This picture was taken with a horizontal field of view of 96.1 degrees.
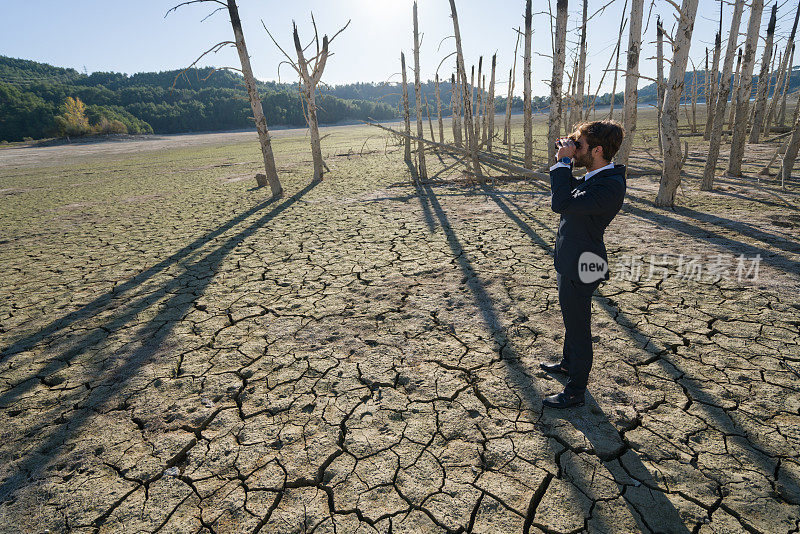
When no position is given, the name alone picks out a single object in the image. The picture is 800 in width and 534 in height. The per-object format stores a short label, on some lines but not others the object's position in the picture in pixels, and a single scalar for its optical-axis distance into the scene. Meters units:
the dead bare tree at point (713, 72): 14.92
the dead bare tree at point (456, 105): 16.77
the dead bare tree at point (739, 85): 9.65
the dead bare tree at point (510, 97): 13.75
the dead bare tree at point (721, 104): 7.74
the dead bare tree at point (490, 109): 15.59
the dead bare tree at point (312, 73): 10.50
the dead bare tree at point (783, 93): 15.94
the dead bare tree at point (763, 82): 10.70
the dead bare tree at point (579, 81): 12.25
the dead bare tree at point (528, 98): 10.20
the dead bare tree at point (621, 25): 6.84
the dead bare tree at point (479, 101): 13.77
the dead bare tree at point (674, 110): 5.84
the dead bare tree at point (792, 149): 7.34
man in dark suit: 1.99
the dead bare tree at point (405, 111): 10.94
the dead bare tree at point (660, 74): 6.76
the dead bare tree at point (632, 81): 7.41
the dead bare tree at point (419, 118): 10.38
